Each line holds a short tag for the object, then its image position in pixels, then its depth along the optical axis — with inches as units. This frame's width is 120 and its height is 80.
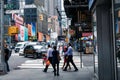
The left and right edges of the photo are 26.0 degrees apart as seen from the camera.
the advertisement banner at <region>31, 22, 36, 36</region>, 3992.0
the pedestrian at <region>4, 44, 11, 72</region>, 617.8
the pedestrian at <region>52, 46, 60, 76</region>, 532.8
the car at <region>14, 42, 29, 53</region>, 1746.6
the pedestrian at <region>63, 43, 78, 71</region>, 619.7
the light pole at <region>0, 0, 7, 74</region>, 577.2
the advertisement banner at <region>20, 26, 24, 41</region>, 3178.2
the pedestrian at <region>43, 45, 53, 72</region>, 567.0
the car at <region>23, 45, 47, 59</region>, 1077.8
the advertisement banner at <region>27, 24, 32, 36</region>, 3750.0
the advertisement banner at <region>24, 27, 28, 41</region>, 3436.0
